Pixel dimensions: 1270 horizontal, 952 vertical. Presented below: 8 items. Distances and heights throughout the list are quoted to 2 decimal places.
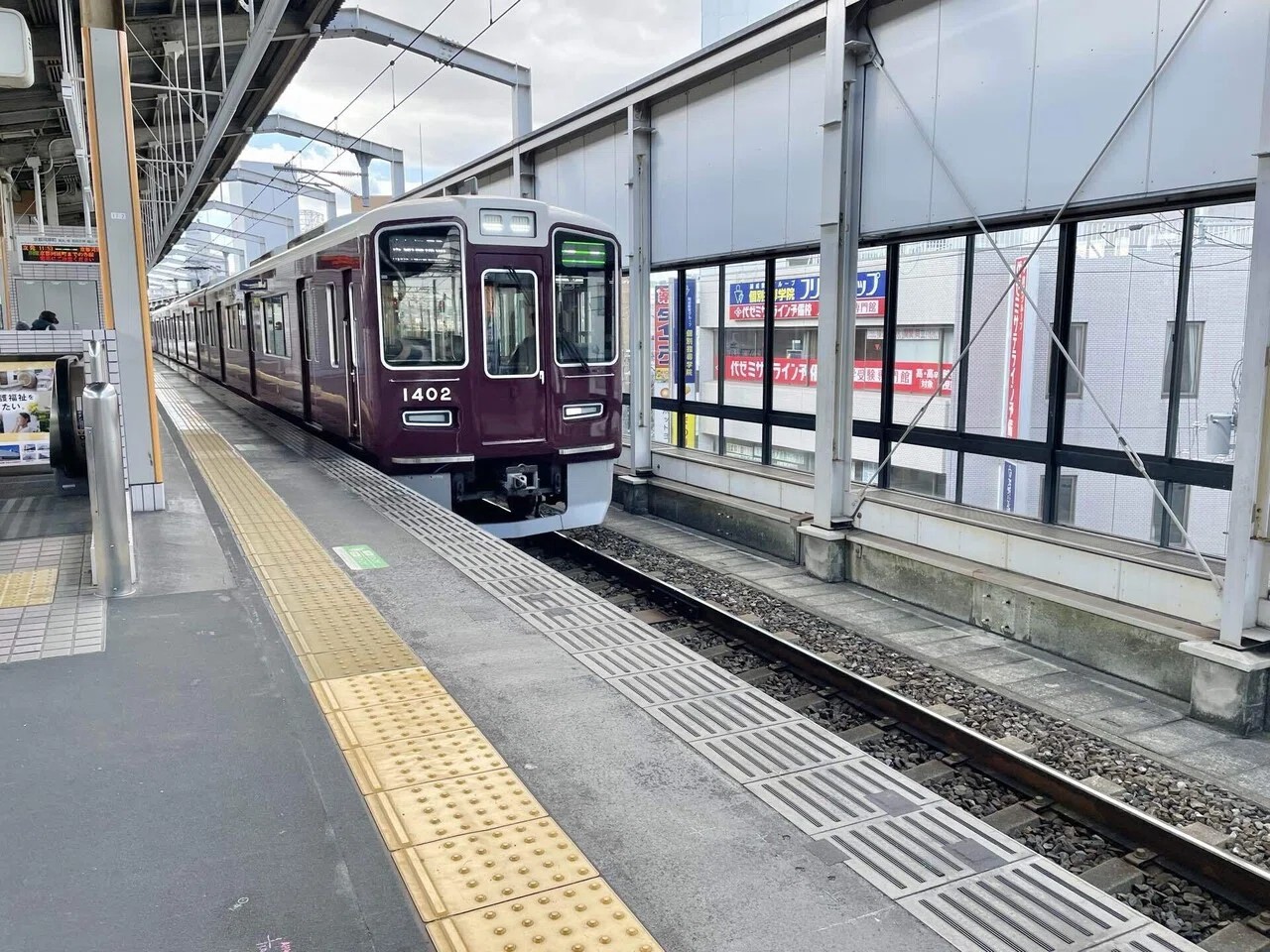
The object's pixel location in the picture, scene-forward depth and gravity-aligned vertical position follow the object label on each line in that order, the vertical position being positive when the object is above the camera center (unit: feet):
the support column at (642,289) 34.99 +2.21
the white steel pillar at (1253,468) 15.33 -2.15
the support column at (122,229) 19.03 +2.56
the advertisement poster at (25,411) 21.71 -1.38
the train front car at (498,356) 24.47 -0.23
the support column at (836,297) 24.34 +1.25
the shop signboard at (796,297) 27.37 +1.52
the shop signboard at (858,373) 26.55 -0.92
